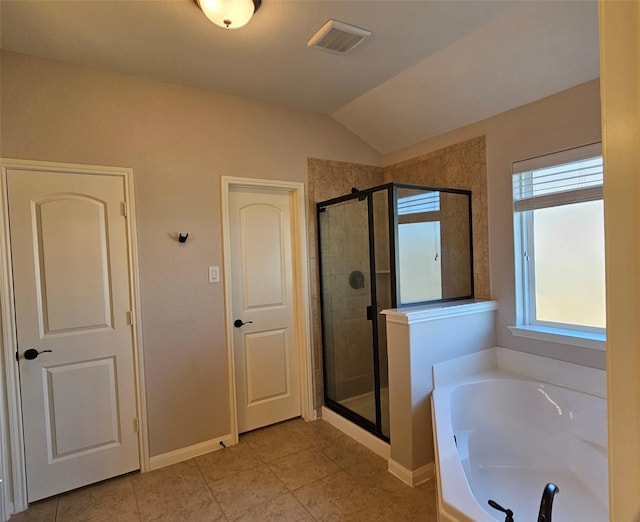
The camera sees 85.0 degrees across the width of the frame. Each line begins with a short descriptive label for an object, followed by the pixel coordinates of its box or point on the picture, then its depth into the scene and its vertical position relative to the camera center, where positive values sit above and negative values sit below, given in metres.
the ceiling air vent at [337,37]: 1.93 +1.23
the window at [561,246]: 2.15 -0.03
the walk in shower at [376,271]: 2.47 -0.18
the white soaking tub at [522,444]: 1.73 -1.16
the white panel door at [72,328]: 2.08 -0.42
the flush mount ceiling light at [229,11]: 1.62 +1.16
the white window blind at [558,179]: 2.11 +0.41
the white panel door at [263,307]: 2.86 -0.45
